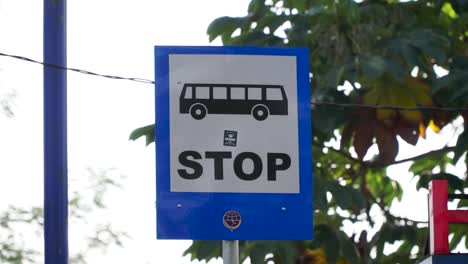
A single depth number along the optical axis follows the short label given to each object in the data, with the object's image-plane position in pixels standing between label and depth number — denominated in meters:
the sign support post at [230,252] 7.79
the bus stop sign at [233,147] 8.37
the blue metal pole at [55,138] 9.52
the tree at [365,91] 13.41
